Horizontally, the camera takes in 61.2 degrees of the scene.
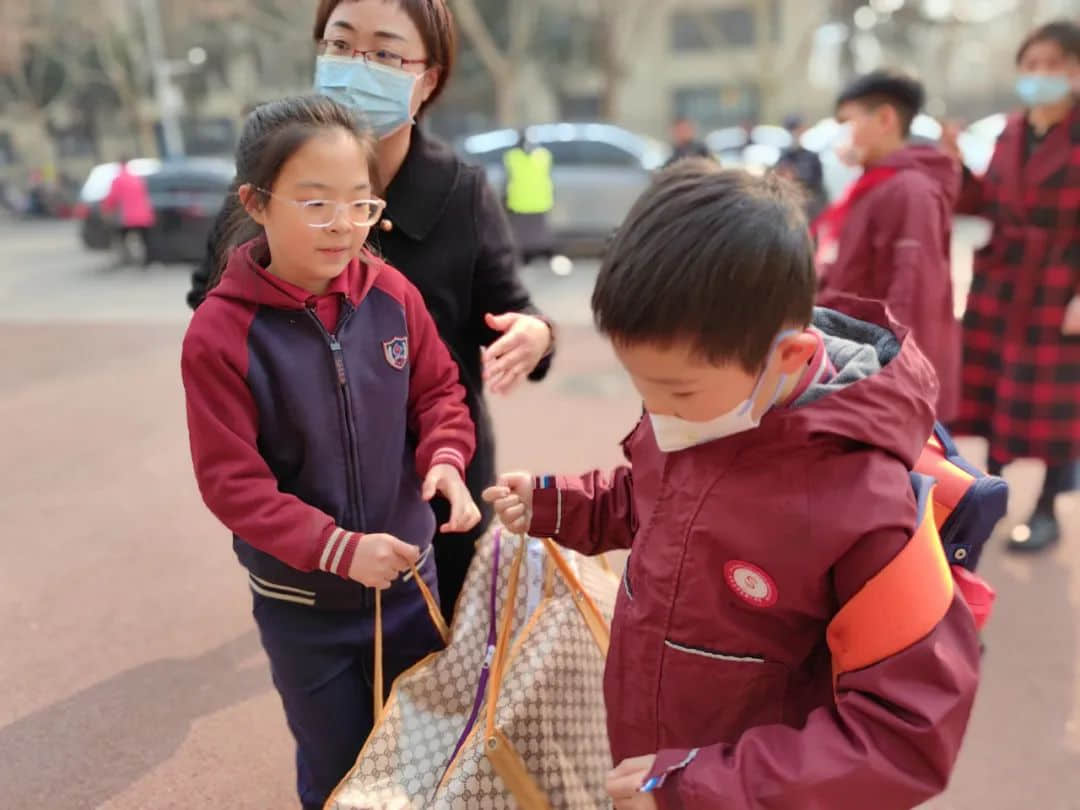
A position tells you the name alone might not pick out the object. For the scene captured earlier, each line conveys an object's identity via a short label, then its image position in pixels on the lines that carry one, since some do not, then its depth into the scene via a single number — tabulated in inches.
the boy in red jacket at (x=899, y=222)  115.6
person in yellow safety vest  373.4
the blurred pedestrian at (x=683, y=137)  388.1
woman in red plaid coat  122.6
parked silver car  434.6
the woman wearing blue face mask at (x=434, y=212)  68.4
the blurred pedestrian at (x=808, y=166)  302.2
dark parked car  450.0
